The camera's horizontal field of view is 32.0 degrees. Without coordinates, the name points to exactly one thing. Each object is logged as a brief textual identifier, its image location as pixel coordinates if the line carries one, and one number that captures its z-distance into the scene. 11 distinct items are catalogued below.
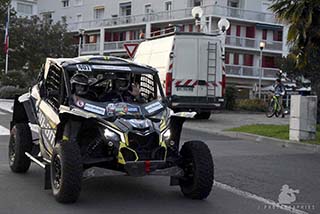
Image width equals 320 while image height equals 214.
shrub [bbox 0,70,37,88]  35.16
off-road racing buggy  6.93
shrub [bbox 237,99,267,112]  30.23
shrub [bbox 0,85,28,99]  30.90
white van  19.64
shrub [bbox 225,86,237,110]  28.12
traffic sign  23.39
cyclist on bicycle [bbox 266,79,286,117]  24.42
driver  7.86
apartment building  55.09
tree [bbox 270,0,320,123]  15.59
